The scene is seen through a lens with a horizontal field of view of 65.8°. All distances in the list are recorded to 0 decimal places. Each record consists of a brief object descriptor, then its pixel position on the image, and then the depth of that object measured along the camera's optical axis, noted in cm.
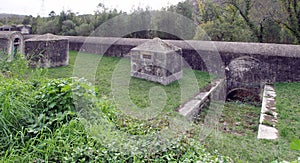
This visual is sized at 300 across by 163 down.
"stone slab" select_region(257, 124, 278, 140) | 356
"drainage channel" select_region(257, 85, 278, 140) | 364
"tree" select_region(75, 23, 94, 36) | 1753
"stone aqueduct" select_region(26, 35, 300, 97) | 688
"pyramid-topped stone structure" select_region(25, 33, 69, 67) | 841
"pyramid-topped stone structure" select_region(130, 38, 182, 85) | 648
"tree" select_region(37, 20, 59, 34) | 1978
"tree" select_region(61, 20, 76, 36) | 1864
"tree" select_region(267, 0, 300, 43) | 1054
